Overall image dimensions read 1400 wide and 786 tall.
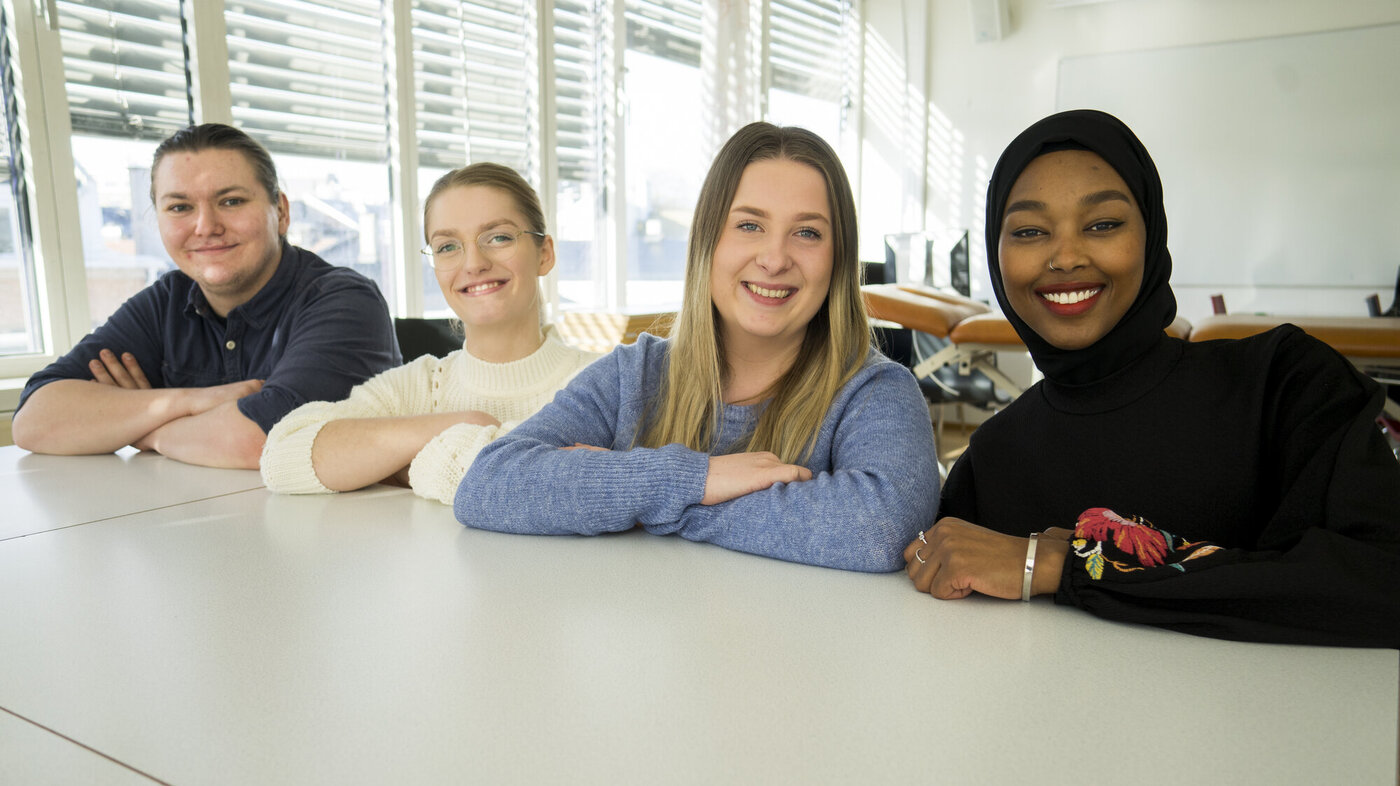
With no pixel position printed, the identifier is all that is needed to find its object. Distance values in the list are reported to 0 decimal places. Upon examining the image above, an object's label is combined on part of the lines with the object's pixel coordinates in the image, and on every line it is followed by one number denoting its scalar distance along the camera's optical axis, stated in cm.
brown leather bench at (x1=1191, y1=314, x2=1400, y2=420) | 270
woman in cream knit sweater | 147
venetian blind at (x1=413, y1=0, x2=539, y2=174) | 394
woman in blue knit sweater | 110
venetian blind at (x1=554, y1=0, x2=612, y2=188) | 453
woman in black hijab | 84
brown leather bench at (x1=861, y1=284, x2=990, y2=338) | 370
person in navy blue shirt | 178
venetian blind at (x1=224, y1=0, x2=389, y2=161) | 330
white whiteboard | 531
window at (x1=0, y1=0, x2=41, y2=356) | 271
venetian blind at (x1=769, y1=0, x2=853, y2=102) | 603
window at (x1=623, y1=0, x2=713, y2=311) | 497
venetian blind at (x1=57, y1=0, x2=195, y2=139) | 285
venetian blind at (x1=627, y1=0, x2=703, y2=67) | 490
